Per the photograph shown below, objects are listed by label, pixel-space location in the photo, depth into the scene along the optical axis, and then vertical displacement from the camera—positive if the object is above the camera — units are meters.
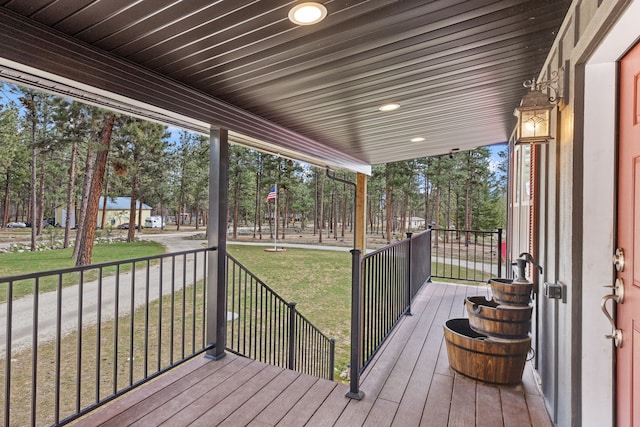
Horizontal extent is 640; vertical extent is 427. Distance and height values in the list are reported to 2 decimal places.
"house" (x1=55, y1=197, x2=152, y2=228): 14.68 -0.04
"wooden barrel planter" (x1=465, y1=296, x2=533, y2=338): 2.27 -0.74
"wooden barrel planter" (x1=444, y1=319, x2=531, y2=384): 2.26 -1.01
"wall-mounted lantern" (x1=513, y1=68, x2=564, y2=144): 1.83 +0.60
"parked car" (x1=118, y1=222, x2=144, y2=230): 22.28 -1.05
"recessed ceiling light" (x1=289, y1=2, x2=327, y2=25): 1.58 +1.02
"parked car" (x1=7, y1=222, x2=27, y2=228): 21.56 -0.91
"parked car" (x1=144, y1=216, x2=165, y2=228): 30.34 -0.88
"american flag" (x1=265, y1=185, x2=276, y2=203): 13.08 +0.77
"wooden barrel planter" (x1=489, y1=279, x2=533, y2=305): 2.33 -0.55
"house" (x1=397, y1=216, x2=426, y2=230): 30.11 -0.61
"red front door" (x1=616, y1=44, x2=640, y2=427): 1.24 -0.08
